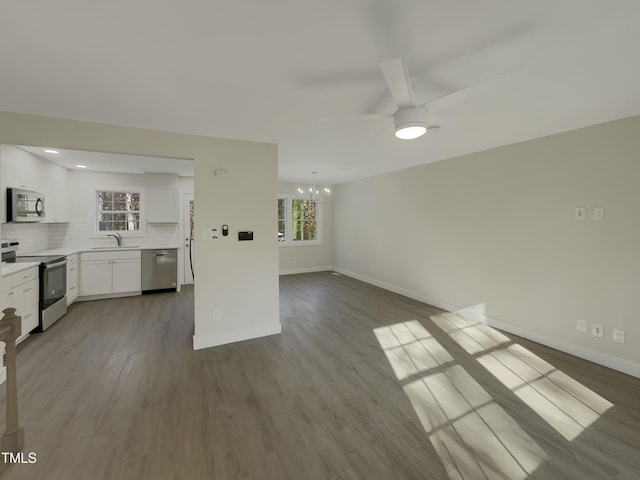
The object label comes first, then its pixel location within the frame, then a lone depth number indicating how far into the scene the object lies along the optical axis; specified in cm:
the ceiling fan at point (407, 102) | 150
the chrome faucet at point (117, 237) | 565
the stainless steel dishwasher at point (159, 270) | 543
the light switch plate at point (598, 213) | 287
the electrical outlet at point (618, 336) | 275
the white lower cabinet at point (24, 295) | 288
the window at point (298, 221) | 737
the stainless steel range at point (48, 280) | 359
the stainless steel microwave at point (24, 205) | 349
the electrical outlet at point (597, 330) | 287
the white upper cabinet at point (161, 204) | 588
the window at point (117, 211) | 566
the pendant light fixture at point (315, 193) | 754
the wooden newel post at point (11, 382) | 170
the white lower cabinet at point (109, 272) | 497
